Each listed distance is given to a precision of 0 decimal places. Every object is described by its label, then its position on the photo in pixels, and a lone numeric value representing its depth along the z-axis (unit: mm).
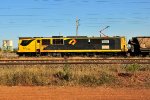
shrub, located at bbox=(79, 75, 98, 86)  15255
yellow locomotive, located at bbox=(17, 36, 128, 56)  44719
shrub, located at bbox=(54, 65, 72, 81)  15838
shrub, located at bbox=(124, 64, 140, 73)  19188
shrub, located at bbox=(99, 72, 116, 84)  15375
